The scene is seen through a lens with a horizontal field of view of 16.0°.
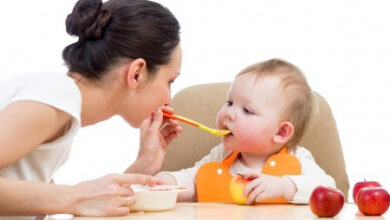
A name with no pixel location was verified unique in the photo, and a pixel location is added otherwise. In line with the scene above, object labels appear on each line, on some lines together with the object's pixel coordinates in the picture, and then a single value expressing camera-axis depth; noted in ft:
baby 9.84
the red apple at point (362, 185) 9.29
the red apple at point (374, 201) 8.63
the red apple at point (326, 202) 8.52
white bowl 8.67
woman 8.45
